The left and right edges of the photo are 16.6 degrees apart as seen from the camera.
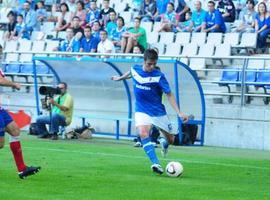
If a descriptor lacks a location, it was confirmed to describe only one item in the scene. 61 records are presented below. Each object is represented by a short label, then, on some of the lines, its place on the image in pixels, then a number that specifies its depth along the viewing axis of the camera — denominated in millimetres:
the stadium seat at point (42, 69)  26641
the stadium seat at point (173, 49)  26078
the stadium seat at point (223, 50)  24891
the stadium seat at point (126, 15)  29047
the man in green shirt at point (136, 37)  25750
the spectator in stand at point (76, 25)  27947
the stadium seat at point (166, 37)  26828
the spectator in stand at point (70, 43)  26984
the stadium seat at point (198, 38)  25875
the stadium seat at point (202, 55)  24641
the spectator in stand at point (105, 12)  28391
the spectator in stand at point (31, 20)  30781
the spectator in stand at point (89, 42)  26531
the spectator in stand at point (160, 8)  27844
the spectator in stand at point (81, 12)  28850
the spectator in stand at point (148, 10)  28359
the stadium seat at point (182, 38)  26328
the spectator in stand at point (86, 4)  30294
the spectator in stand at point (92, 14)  28744
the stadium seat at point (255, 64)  23281
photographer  23297
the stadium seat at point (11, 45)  30239
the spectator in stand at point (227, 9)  26094
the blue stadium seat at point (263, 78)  22391
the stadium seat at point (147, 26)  27767
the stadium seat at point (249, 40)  24500
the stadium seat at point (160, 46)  26516
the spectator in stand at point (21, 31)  30770
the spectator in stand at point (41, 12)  31402
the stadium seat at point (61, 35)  29625
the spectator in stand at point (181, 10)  26969
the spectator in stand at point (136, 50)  25406
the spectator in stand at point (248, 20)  25094
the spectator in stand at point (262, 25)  24188
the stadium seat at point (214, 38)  25423
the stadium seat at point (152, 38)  27203
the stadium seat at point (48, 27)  30838
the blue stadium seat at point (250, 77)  22716
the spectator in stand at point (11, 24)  31125
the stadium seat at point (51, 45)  29078
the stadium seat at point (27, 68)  27594
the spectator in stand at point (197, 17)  25995
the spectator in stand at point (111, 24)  27412
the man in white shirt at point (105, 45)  25941
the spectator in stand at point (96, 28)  27080
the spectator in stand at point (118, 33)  26766
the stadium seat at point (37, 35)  30219
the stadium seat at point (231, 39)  25047
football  14578
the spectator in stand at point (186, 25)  26645
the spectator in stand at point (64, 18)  29953
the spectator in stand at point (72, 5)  30695
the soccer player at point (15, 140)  13891
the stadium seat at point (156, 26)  27573
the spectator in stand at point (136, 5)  29047
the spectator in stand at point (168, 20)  27031
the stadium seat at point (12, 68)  27984
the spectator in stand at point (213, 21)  25312
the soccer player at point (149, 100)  15258
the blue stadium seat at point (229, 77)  23116
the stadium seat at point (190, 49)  25647
